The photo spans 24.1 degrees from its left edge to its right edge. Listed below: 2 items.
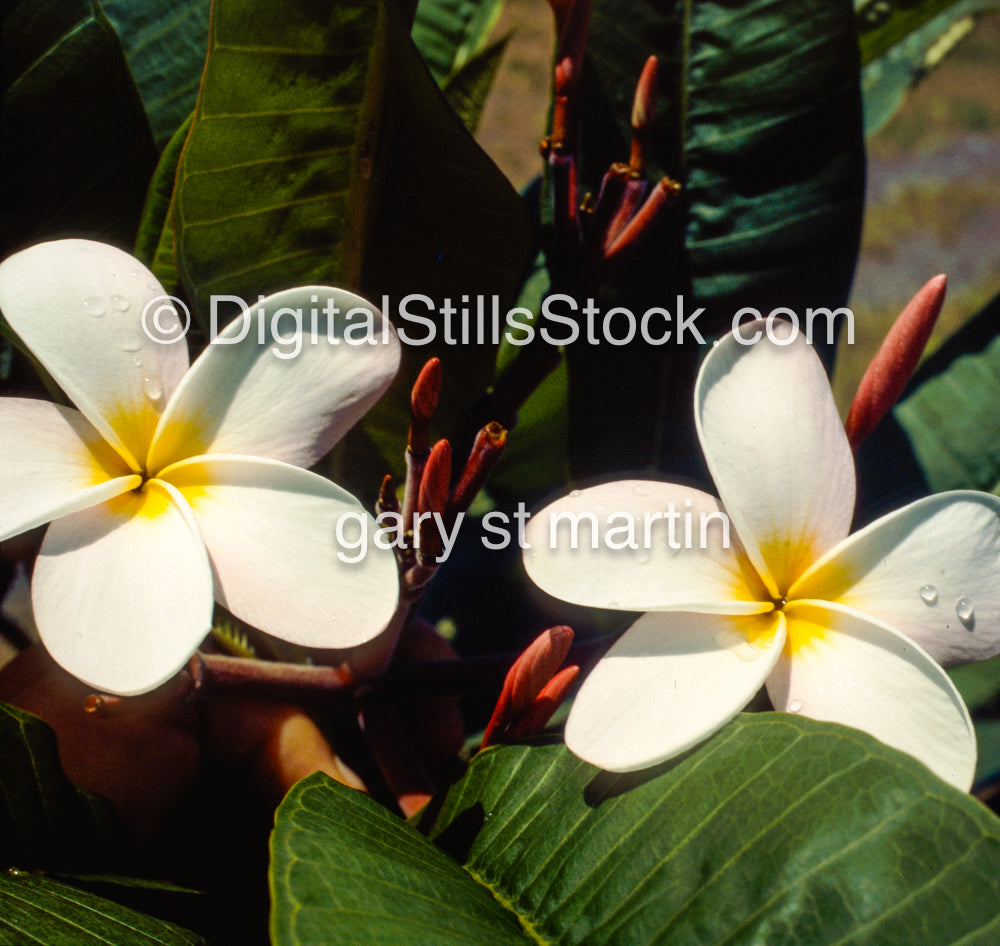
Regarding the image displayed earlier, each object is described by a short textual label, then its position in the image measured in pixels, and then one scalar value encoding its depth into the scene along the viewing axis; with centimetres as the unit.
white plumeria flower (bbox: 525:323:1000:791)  36
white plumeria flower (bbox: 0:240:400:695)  35
